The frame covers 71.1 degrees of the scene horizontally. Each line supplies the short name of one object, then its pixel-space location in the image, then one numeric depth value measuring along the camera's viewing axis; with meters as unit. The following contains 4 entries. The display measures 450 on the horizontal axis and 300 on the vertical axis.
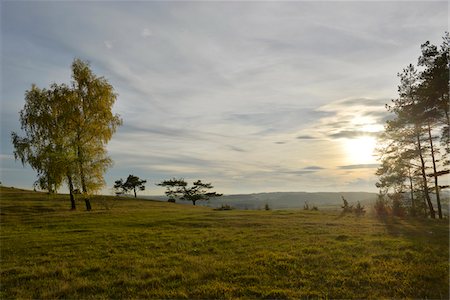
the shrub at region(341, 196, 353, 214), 43.69
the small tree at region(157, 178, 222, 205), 88.88
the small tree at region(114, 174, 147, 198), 88.56
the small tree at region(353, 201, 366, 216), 41.55
